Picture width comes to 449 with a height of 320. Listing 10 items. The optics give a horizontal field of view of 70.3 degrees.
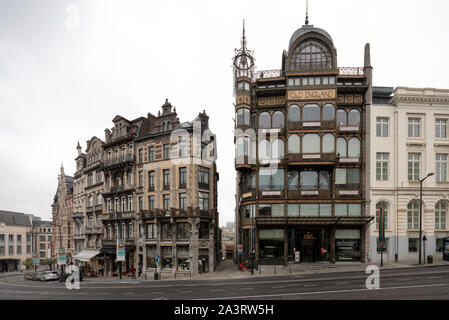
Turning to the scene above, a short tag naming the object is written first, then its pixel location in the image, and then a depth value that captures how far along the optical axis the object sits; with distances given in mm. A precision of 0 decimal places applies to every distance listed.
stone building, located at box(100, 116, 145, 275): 44094
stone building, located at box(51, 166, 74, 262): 64438
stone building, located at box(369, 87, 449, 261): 36906
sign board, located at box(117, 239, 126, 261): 34312
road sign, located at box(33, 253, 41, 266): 58719
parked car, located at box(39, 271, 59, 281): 43756
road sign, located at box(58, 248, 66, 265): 37188
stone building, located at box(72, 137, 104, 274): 50875
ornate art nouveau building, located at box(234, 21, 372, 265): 36781
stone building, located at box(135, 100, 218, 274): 39062
